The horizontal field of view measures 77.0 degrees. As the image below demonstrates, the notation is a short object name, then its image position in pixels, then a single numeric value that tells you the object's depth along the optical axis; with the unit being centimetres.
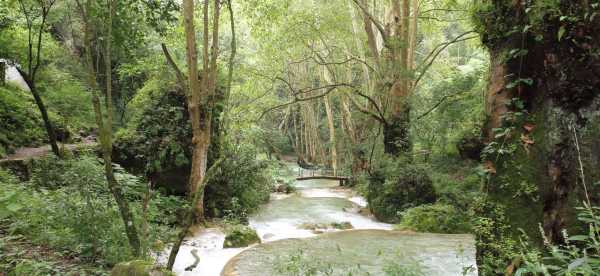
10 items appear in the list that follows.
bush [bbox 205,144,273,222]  1080
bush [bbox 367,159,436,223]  1116
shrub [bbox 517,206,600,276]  187
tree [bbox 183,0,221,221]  863
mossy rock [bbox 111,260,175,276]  385
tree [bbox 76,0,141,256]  458
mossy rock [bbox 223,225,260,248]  778
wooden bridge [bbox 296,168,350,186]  2061
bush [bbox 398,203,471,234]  911
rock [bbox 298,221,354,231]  1004
